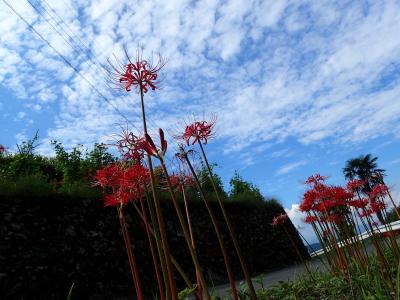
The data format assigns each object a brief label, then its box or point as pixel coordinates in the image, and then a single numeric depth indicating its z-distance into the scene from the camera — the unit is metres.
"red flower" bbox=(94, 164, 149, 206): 2.03
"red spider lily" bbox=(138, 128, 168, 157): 1.57
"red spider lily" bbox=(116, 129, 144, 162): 1.94
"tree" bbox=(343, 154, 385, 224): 55.89
